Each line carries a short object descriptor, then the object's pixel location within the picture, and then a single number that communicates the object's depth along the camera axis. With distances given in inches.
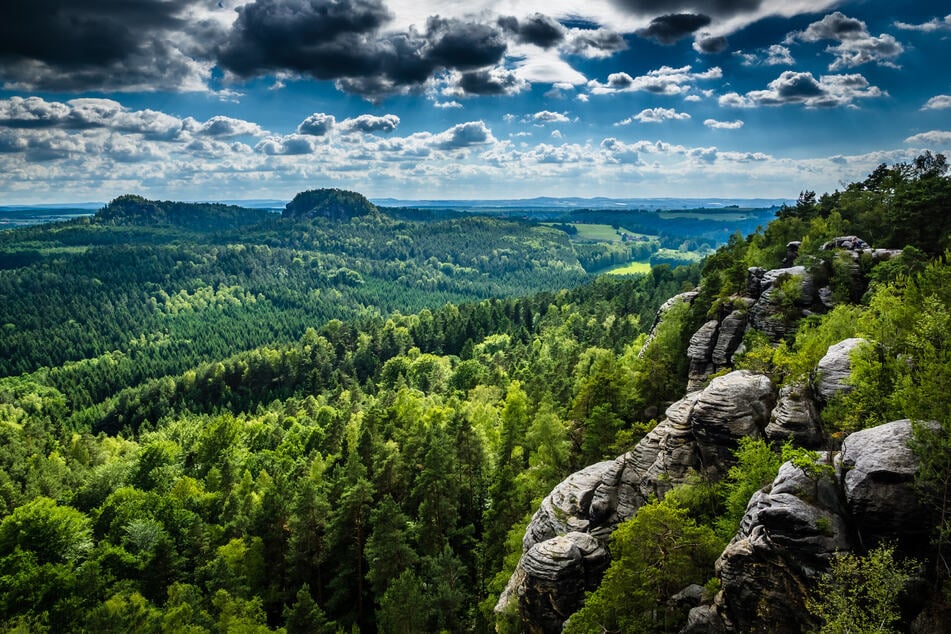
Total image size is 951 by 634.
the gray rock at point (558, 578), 1334.9
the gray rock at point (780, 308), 2236.7
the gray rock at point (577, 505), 1555.1
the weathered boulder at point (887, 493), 886.4
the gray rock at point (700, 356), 2322.8
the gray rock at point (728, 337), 2289.6
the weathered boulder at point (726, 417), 1409.9
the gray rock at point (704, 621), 1010.0
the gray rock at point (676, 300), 3149.6
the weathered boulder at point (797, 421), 1307.8
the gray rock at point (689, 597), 1121.4
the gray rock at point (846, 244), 2536.9
